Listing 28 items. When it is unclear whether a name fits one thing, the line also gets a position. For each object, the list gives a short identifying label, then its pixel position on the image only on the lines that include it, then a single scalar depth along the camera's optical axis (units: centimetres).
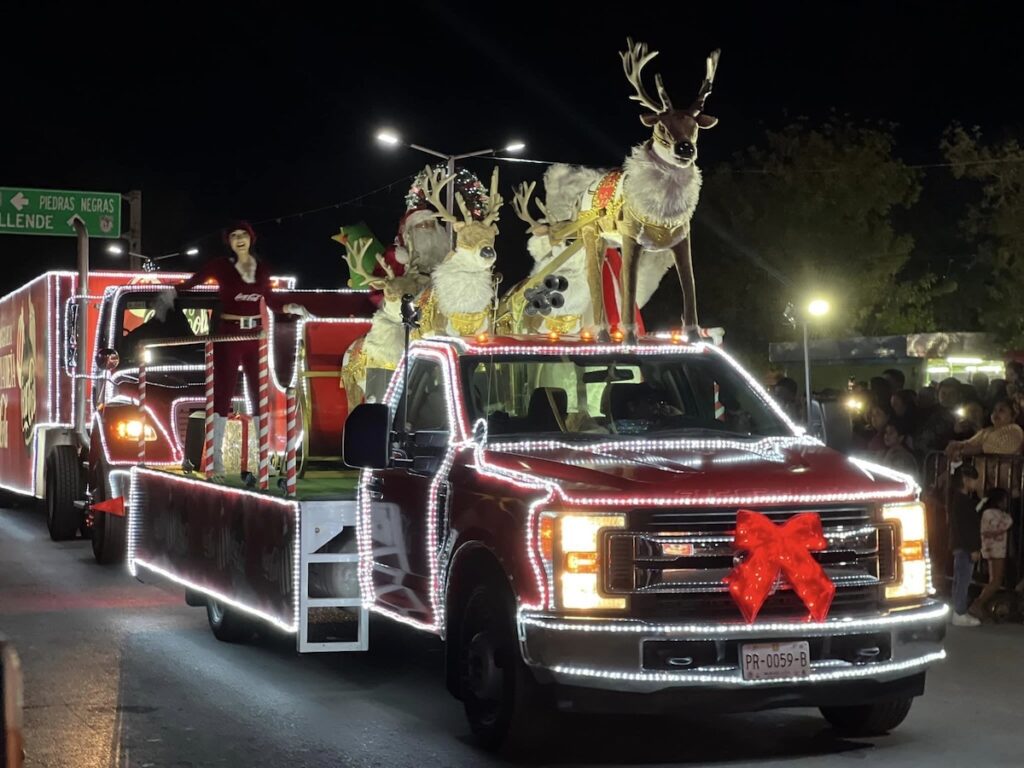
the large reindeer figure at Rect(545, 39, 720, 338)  1174
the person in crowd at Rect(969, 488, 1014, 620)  1243
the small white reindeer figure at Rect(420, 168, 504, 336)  1296
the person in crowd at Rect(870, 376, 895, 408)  1558
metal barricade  1273
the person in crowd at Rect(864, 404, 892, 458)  1439
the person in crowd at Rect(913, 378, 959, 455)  1461
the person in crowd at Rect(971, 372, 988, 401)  2187
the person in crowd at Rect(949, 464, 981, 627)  1245
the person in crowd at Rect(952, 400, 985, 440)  1380
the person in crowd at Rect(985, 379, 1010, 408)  1520
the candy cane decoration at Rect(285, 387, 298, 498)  1016
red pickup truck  739
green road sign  3569
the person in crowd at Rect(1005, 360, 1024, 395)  1488
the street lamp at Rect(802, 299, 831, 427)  902
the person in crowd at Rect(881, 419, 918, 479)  1377
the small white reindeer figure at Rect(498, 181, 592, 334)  1319
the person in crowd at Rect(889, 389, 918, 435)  1514
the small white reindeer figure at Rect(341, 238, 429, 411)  1258
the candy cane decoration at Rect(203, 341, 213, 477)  1280
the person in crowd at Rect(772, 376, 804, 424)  1595
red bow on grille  745
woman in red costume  1427
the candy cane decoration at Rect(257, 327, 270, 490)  1102
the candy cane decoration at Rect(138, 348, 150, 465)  1435
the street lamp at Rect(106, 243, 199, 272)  3938
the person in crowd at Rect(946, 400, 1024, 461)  1305
